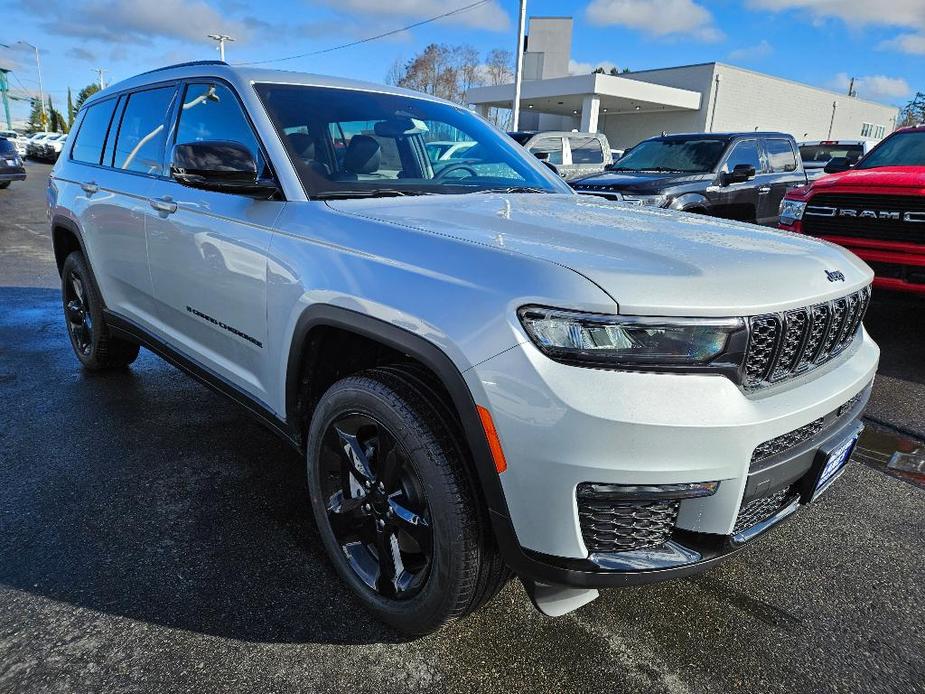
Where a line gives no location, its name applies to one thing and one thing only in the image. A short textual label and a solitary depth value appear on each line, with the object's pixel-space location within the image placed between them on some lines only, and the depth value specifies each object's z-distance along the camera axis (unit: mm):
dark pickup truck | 8023
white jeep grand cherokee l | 1614
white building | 35875
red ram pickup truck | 5035
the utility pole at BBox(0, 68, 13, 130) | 69500
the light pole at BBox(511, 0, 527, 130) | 23075
